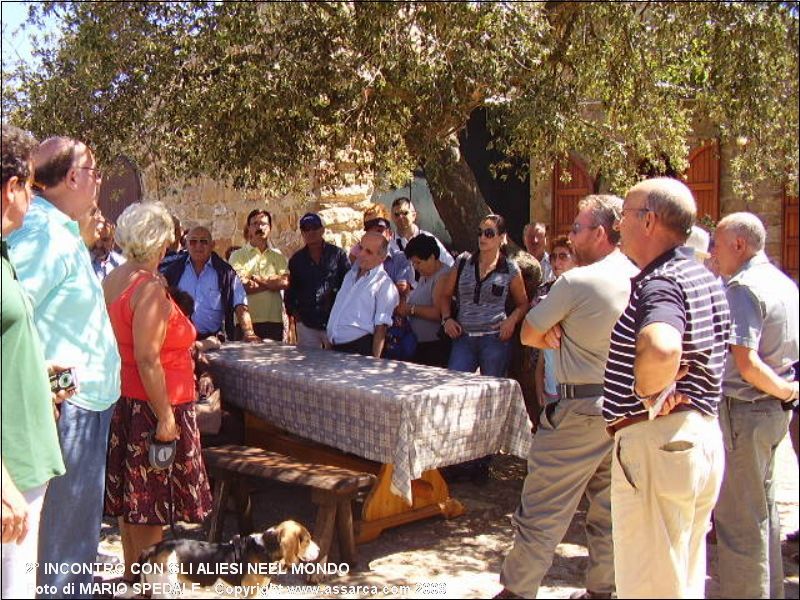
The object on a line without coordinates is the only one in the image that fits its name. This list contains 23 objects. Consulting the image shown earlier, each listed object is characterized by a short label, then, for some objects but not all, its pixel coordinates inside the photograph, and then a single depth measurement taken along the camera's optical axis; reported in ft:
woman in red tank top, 11.79
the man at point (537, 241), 23.22
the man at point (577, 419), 11.73
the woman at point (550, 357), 17.21
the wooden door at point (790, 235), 36.32
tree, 17.47
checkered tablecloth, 14.53
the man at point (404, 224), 24.62
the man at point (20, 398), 7.83
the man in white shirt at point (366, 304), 19.35
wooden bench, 14.49
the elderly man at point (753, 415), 12.03
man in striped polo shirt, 8.96
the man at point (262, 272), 24.11
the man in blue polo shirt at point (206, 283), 20.44
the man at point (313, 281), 22.00
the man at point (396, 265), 22.08
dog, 11.76
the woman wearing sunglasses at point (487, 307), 19.38
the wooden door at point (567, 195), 41.96
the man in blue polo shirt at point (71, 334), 9.39
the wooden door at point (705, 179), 38.42
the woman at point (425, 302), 21.07
